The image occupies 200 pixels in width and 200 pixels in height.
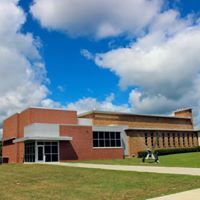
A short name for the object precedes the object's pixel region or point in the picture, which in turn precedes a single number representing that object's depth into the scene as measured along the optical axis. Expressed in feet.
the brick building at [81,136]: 126.82
